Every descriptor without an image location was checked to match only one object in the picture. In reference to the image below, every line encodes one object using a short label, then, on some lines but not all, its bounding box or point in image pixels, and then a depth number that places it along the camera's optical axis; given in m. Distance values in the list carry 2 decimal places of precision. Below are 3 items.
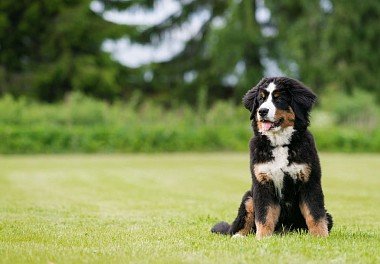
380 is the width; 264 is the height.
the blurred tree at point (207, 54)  40.94
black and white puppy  6.93
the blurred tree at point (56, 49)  39.50
